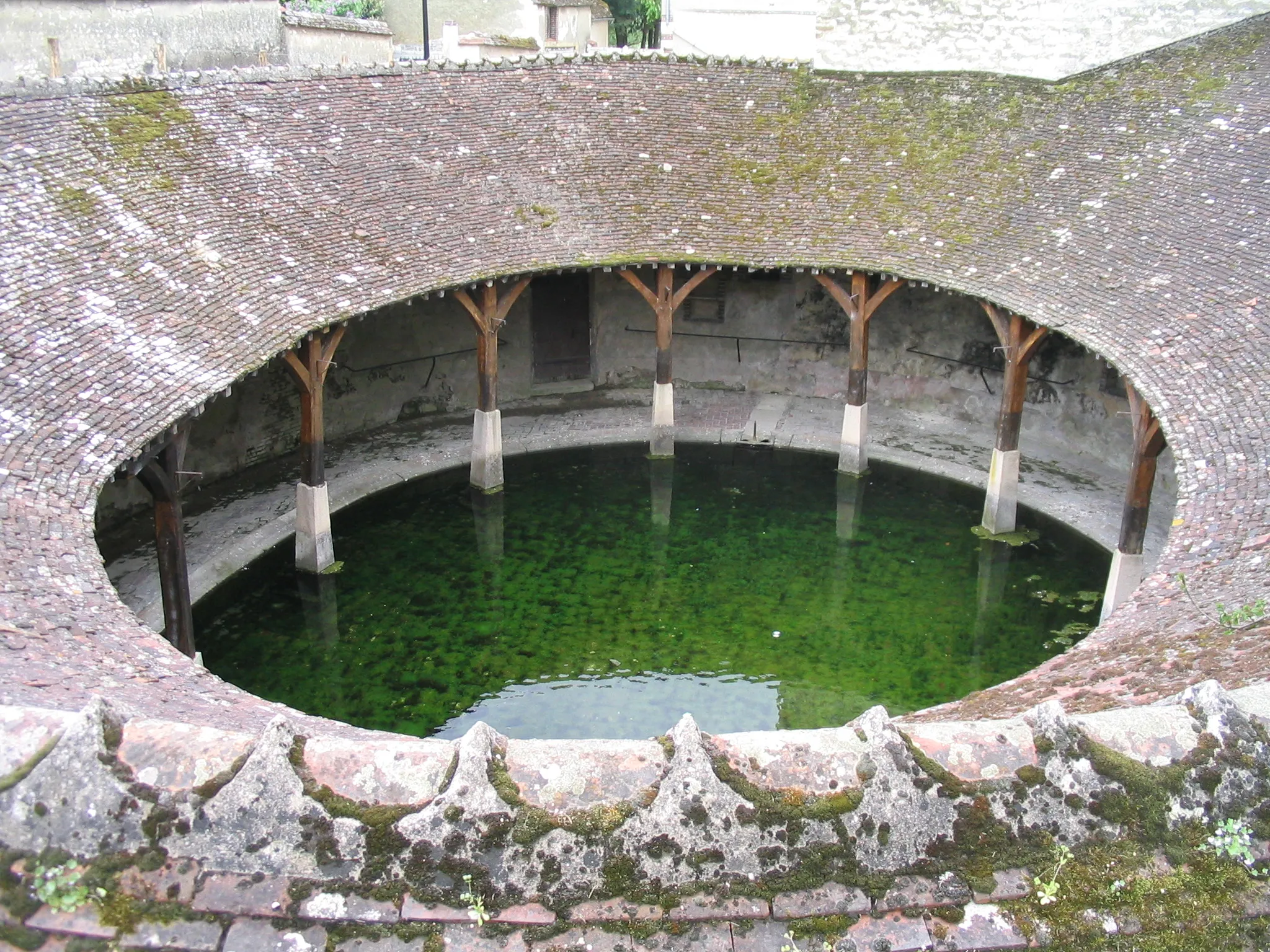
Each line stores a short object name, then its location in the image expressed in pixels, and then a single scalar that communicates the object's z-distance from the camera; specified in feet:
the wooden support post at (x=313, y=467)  47.14
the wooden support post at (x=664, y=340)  59.16
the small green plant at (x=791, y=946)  12.44
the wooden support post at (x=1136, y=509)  43.96
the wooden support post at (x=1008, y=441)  52.24
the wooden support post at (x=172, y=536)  38.04
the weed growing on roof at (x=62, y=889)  12.16
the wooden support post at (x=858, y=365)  58.18
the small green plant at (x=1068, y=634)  45.98
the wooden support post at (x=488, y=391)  55.83
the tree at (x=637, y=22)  159.12
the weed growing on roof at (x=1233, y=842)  12.94
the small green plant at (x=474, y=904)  12.43
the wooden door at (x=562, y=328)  70.33
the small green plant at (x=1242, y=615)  25.09
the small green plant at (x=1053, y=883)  12.84
